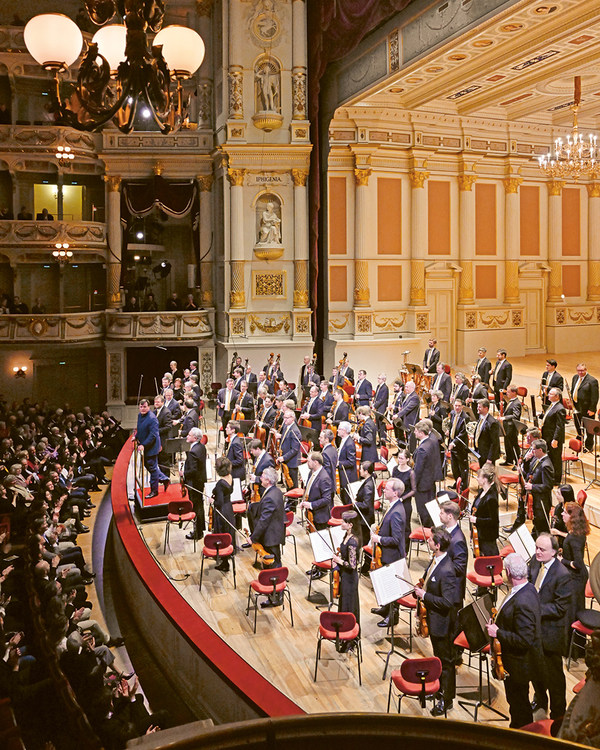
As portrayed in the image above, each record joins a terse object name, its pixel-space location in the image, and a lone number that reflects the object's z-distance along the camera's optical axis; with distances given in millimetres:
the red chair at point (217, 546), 7957
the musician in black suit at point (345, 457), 9695
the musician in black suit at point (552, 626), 5215
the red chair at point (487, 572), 6848
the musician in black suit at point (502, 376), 13664
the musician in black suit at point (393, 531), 6855
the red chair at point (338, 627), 5949
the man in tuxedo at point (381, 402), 13195
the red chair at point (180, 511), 8930
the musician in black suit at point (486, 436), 10125
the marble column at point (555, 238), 21953
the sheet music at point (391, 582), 5728
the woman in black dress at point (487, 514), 7586
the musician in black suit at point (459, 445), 10148
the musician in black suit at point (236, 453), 10352
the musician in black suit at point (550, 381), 11719
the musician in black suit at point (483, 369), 14502
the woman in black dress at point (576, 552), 5902
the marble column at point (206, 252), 19891
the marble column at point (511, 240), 21391
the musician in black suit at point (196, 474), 9273
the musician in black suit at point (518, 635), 5059
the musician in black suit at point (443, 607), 5746
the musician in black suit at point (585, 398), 11844
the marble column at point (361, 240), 19438
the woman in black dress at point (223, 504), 8508
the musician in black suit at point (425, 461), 8945
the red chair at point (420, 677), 5148
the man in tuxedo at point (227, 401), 13577
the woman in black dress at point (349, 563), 6602
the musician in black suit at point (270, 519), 7746
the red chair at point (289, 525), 8992
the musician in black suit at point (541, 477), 8117
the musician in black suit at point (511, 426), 10634
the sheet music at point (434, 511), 7430
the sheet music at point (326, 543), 6953
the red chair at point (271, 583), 6953
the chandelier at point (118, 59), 4730
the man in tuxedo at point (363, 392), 13906
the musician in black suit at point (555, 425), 10031
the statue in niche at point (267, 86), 17500
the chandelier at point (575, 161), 14719
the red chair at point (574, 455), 10086
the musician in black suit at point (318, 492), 8445
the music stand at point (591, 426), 9523
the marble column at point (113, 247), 19734
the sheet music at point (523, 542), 6441
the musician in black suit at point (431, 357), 15758
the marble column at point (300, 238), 18016
